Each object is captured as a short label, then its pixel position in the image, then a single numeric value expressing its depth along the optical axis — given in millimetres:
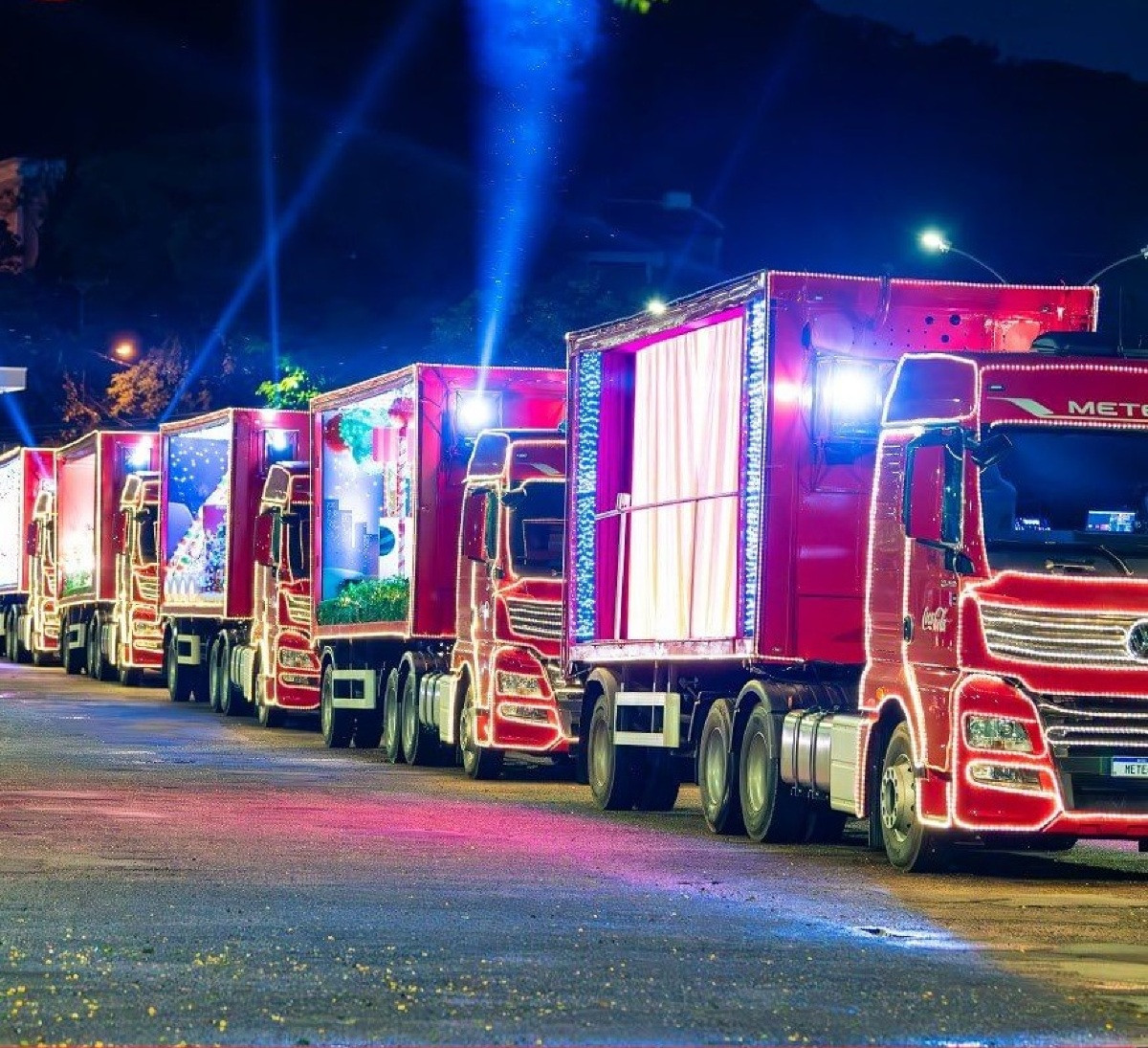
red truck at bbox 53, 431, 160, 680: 48750
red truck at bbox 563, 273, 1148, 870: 15891
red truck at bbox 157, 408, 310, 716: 38219
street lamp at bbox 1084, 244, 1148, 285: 37781
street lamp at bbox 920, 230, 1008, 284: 39344
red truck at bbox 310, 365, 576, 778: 25000
